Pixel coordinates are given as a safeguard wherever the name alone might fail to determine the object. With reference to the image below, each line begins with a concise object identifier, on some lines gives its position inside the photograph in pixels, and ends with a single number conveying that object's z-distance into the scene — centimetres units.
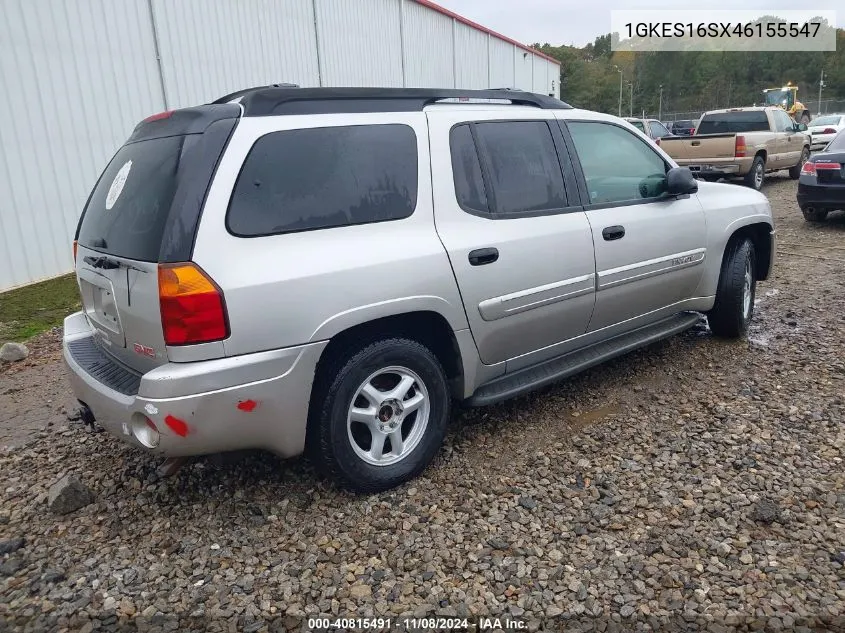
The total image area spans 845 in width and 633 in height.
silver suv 256
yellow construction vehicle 3263
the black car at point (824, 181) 919
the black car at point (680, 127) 2548
